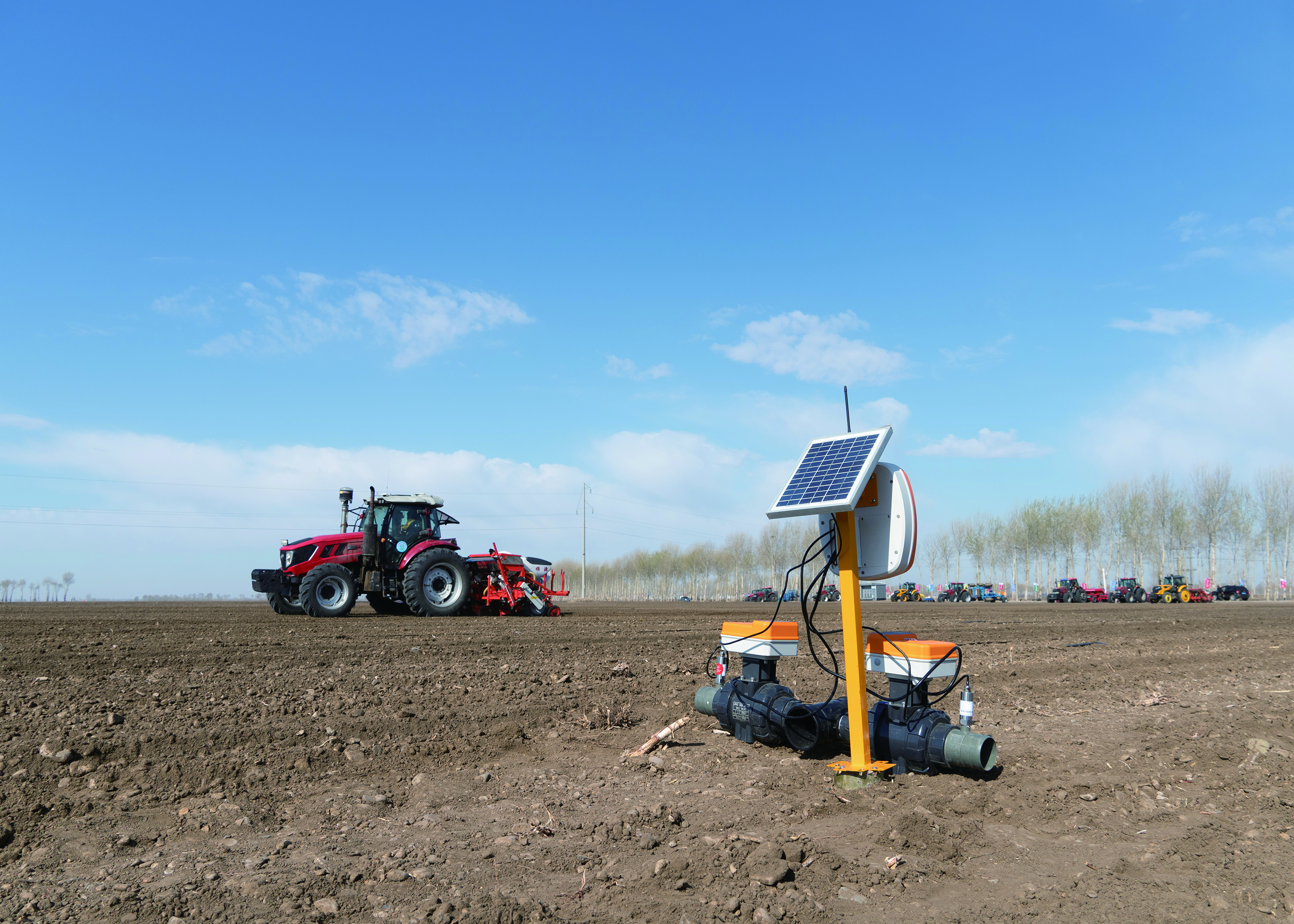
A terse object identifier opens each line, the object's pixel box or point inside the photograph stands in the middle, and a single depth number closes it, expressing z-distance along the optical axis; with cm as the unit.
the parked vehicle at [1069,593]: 4744
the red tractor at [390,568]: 1616
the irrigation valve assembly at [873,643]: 472
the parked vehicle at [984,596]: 5684
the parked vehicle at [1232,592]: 5362
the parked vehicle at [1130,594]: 4678
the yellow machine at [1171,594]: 4531
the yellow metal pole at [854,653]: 480
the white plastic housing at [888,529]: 471
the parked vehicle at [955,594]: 5622
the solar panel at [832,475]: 455
